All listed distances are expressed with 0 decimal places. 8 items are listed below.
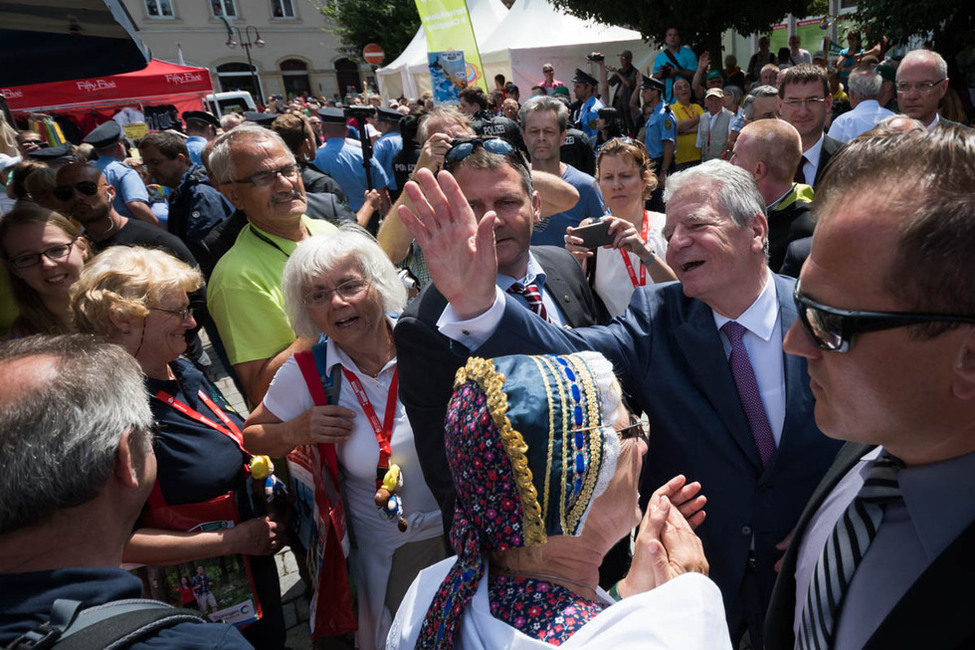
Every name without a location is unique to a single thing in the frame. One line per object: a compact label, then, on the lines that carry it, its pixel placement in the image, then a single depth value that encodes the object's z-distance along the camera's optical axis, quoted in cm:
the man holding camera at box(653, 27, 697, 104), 1162
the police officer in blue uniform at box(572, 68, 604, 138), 1037
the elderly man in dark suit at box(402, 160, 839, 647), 183
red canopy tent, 1295
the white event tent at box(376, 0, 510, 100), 1859
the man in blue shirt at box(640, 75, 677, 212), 875
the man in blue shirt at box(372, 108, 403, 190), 754
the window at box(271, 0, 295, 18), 4009
